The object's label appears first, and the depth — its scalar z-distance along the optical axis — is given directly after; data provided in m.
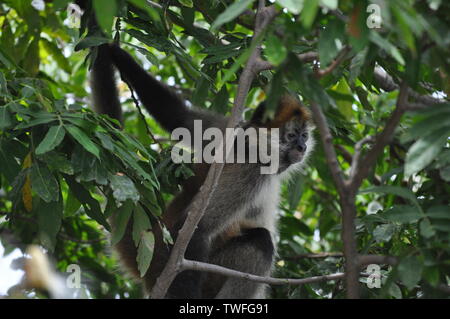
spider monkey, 5.68
